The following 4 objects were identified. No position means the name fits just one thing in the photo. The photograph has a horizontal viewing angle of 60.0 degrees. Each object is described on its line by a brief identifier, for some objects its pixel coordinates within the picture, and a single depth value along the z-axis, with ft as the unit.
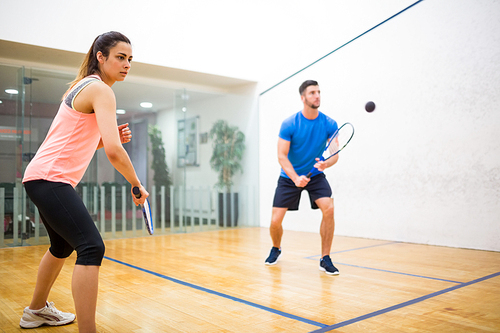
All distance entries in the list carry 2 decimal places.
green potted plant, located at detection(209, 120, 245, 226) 18.65
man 9.25
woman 4.23
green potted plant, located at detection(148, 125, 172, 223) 16.97
